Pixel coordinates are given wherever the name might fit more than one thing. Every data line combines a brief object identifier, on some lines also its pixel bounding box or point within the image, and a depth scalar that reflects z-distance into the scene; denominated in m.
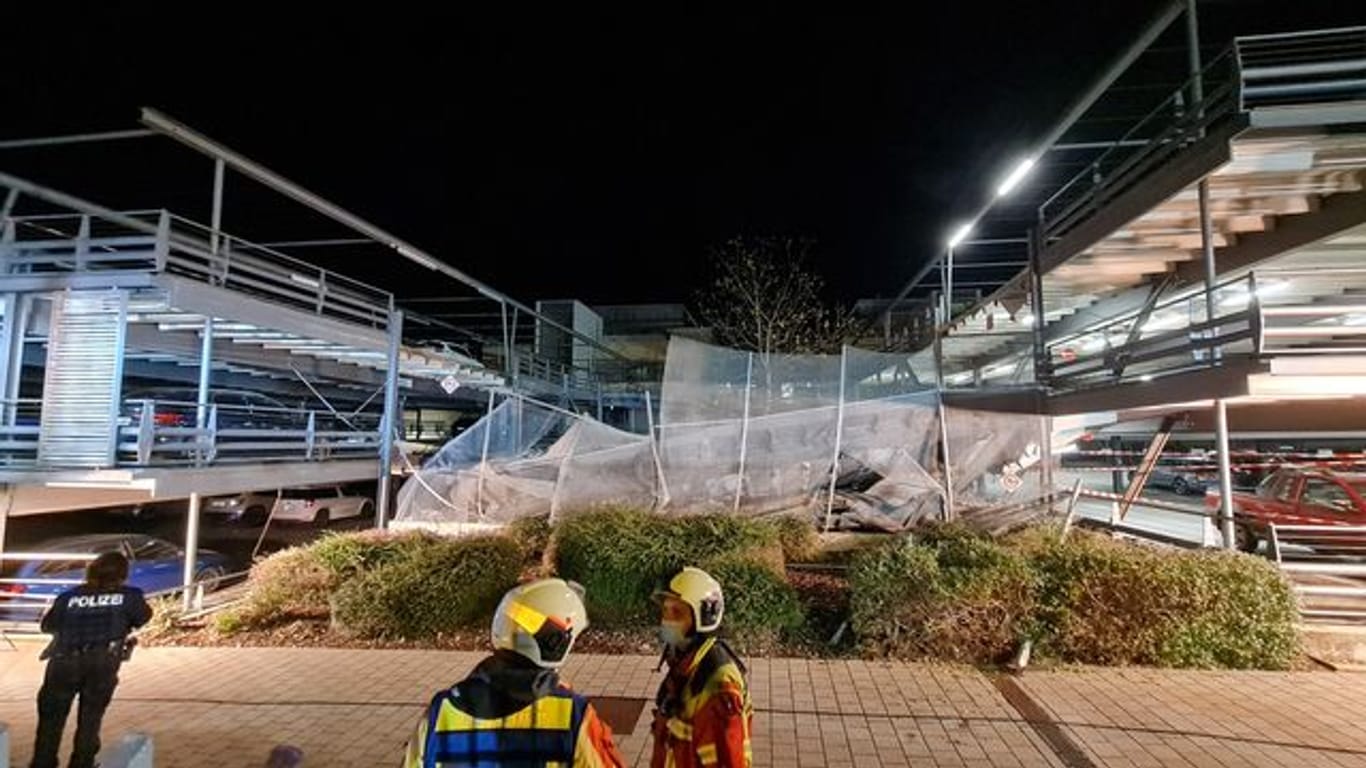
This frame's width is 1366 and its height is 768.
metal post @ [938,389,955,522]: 9.23
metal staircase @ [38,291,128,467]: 7.81
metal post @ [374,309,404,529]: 11.70
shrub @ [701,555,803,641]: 6.57
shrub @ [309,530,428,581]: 7.41
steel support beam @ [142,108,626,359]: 8.05
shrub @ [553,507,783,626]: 7.08
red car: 8.84
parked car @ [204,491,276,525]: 15.95
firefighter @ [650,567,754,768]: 2.54
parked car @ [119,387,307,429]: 12.92
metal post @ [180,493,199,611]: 8.72
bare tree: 19.12
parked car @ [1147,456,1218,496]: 20.59
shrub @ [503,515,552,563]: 8.98
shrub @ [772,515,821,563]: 8.64
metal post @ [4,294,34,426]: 8.34
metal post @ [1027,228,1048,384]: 10.46
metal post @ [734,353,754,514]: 9.58
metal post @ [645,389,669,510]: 9.53
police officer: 4.35
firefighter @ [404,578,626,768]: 1.91
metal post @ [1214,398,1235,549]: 6.77
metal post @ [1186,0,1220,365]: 7.10
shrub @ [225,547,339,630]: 7.54
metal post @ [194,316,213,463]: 9.01
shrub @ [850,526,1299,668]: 5.84
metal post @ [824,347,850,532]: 9.34
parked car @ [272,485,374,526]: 16.19
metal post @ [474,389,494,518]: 10.30
